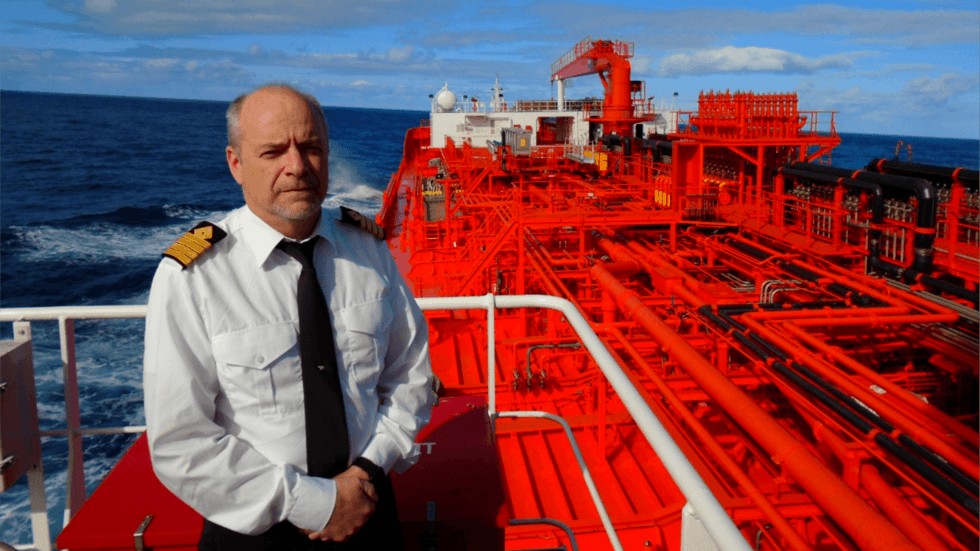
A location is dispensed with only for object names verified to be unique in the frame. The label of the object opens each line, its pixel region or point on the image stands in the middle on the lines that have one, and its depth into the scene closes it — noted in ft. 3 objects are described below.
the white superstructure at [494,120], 99.55
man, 5.45
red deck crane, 76.13
